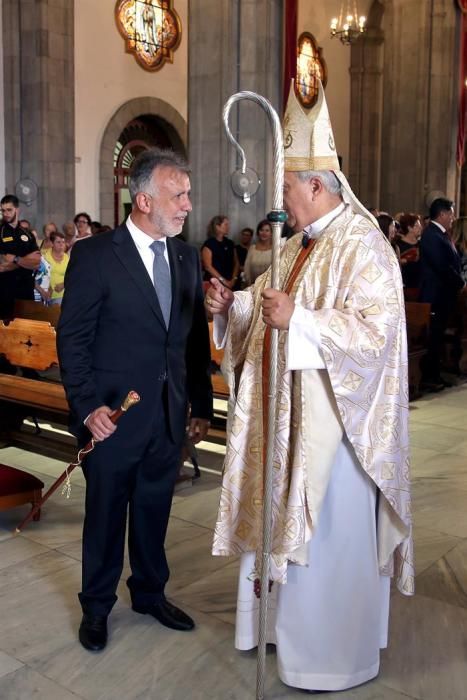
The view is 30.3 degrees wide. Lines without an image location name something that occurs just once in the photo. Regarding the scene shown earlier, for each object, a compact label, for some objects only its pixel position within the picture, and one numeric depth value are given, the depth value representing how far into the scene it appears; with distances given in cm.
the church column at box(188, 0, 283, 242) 960
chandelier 1522
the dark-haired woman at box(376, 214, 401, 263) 827
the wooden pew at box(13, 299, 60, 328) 670
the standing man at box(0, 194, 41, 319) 701
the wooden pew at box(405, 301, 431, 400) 765
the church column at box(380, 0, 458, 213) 1474
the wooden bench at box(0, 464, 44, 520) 413
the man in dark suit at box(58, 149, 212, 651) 286
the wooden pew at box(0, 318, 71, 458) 503
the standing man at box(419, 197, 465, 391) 810
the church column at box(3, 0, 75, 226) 1275
